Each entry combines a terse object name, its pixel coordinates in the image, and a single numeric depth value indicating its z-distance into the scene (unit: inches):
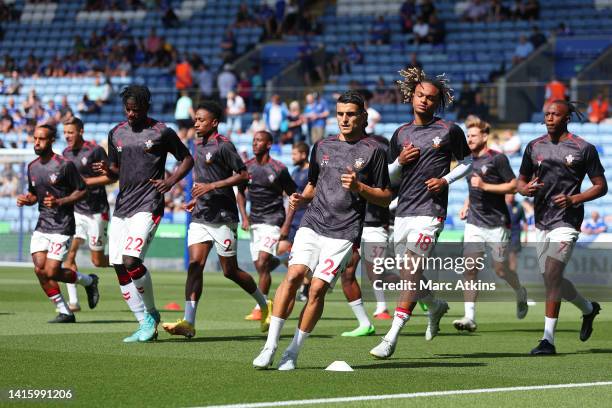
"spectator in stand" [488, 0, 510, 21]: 1398.9
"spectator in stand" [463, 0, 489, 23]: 1413.6
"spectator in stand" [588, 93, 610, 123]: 1107.3
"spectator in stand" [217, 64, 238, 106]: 1326.8
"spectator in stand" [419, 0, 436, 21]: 1425.3
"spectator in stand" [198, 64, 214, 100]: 1354.6
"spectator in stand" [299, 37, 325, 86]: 1403.8
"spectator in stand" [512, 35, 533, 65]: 1266.0
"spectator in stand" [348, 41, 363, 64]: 1416.1
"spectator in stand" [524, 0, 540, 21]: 1386.6
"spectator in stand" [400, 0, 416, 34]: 1443.2
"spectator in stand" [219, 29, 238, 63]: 1494.8
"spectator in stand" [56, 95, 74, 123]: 1335.3
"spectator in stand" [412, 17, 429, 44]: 1412.4
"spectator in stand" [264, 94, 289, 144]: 1202.0
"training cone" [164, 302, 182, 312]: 693.3
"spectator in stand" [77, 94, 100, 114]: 1437.0
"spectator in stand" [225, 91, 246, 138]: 1275.8
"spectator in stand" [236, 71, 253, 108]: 1274.6
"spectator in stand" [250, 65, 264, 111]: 1284.4
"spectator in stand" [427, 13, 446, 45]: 1398.9
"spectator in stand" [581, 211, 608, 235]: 1007.0
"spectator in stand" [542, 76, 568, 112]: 1088.6
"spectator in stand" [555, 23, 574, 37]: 1291.8
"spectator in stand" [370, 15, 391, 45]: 1440.7
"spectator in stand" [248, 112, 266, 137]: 1245.7
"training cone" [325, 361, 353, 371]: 389.7
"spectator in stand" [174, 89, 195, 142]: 1242.6
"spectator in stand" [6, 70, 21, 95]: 1424.7
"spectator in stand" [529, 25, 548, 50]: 1292.1
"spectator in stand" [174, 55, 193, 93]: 1362.0
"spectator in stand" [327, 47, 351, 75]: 1415.2
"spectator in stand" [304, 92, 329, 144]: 1175.0
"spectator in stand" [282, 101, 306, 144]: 1192.2
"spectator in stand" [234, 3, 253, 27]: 1592.0
